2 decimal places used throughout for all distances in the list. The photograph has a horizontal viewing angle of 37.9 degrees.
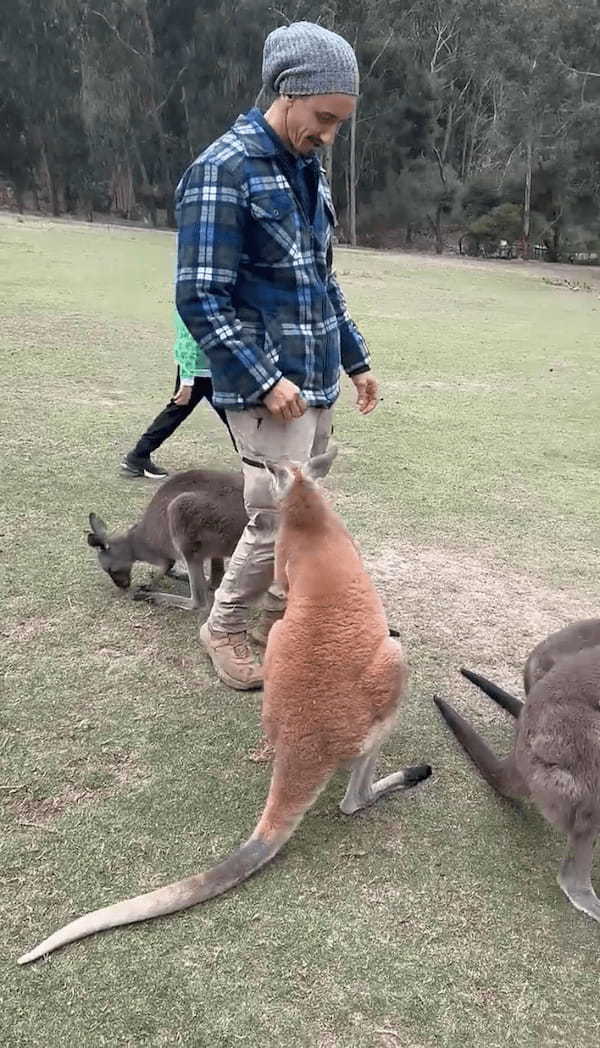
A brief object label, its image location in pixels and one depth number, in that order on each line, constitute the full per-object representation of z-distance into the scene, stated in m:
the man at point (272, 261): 2.21
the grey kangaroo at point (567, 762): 1.90
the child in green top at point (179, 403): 3.80
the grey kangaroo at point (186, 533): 3.07
